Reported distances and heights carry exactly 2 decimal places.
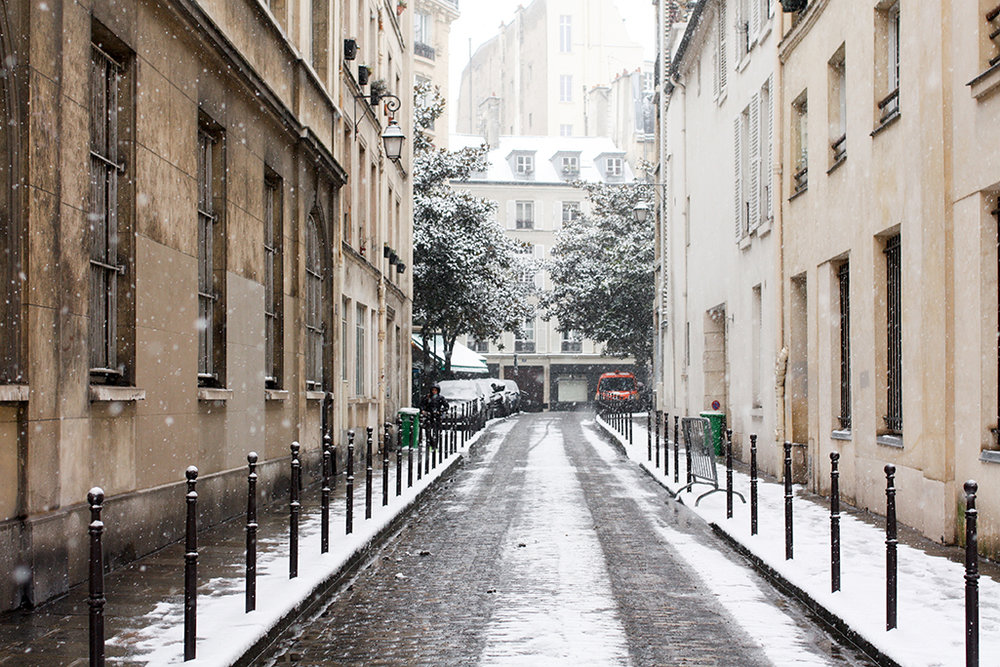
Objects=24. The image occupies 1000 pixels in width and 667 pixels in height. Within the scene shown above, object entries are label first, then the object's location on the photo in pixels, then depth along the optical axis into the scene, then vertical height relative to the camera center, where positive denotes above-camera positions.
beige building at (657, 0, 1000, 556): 10.26 +1.34
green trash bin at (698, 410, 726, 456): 23.08 -0.98
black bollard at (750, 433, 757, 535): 10.92 -1.05
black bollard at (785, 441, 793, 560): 9.42 -1.13
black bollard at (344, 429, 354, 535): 11.04 -1.20
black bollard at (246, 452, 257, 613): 7.21 -1.01
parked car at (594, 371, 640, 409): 53.12 -0.31
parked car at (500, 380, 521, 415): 50.75 -0.84
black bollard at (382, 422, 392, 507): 13.35 -1.13
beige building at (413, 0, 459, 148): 57.75 +16.47
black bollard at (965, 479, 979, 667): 5.62 -1.05
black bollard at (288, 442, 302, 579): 8.47 -1.06
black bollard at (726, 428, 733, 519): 12.60 -1.11
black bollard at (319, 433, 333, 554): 9.79 -1.09
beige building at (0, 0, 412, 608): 7.62 +1.06
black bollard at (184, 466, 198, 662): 6.02 -1.02
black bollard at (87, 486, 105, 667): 5.08 -0.88
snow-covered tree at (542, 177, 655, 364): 47.09 +4.07
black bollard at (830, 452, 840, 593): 8.02 -1.14
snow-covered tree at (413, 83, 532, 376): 38.88 +4.37
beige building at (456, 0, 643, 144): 82.50 +22.18
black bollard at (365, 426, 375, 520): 12.28 -1.17
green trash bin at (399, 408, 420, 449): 25.41 -0.92
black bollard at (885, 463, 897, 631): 6.78 -1.04
